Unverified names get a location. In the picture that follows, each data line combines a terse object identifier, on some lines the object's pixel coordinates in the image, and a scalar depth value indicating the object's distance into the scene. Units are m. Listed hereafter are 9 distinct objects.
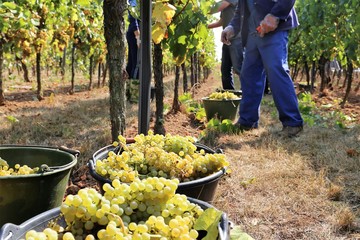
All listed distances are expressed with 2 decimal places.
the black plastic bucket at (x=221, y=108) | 4.71
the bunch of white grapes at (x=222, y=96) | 4.90
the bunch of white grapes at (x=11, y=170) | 1.79
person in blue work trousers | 3.67
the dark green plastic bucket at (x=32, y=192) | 1.66
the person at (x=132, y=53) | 6.81
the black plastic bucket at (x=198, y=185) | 1.61
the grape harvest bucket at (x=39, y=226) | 1.03
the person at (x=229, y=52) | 5.57
